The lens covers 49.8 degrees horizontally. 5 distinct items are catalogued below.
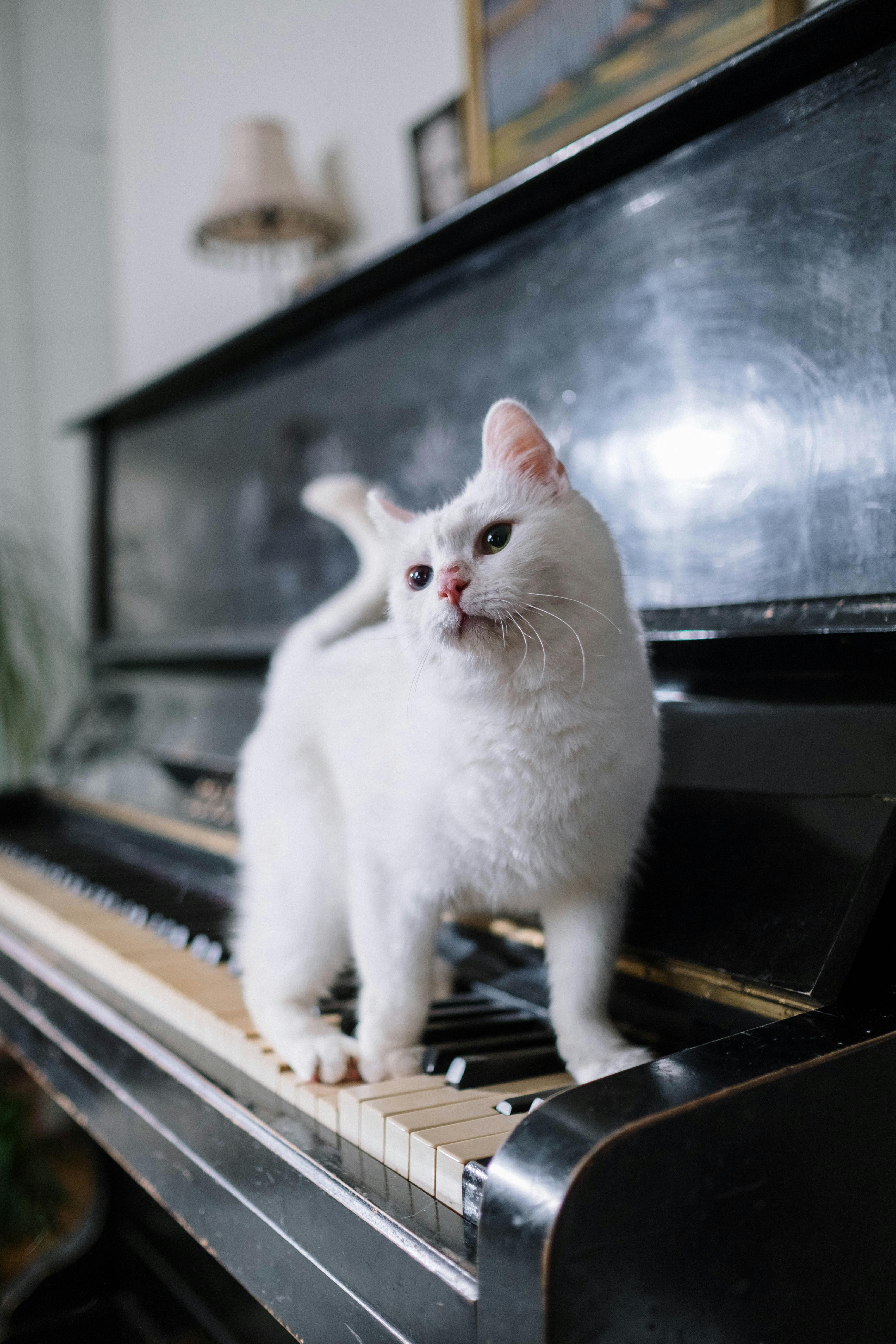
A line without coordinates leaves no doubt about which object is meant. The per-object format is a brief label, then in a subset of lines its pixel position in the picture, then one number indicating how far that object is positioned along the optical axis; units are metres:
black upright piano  0.58
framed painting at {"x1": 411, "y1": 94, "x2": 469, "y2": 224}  2.14
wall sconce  2.46
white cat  0.70
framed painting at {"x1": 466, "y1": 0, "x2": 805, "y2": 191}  1.50
